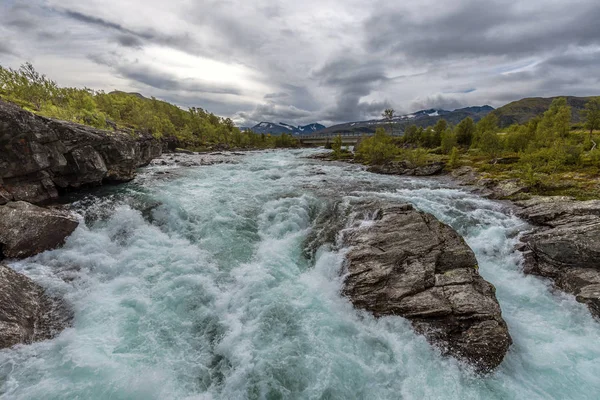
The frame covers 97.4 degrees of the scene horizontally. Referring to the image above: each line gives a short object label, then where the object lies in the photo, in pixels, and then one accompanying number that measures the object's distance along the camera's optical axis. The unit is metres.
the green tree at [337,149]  91.56
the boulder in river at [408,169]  54.91
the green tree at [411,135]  113.37
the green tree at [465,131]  91.69
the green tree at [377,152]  69.62
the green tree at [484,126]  84.32
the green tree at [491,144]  62.00
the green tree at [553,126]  60.23
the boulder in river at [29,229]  15.92
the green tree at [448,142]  83.38
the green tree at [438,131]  103.38
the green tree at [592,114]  66.88
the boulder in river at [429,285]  11.98
